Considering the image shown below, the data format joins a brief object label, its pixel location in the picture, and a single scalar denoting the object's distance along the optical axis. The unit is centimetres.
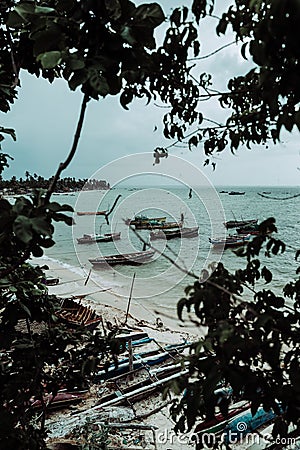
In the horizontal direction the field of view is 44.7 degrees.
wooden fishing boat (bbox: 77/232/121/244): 2032
